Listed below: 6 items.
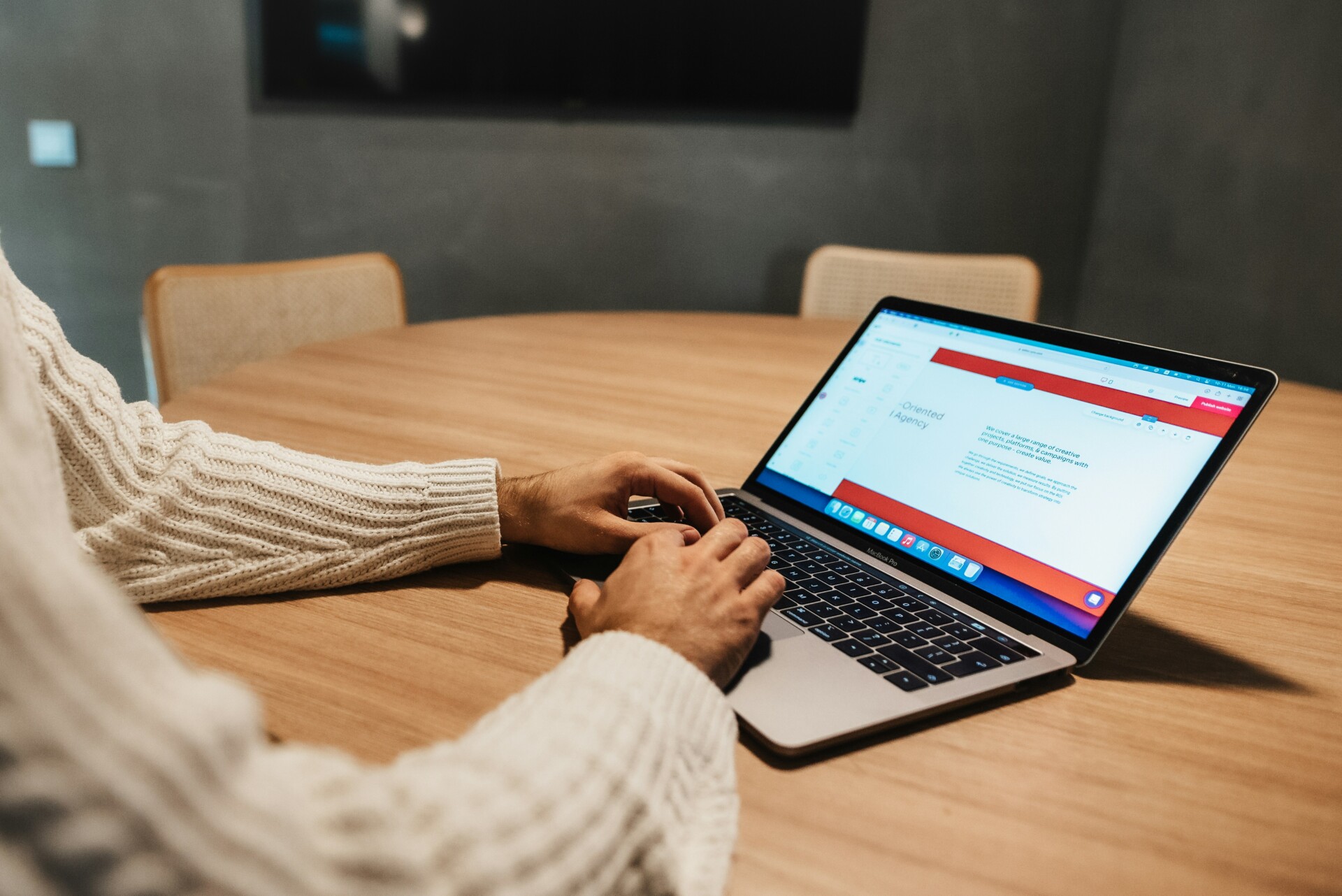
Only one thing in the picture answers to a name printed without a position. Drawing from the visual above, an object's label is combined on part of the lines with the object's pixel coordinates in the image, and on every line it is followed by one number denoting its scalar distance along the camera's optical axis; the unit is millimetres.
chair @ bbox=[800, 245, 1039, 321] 2053
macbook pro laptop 550
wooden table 426
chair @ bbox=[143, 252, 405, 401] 1589
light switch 2441
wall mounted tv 2543
